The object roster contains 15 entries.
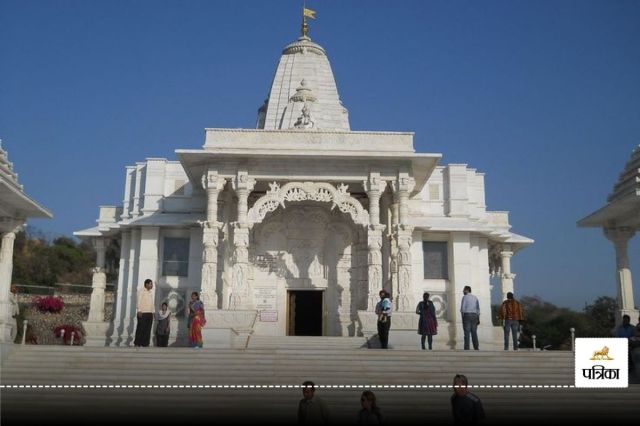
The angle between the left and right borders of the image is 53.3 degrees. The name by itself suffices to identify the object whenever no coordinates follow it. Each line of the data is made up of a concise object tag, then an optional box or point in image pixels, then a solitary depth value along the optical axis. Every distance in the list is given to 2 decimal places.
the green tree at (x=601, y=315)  51.55
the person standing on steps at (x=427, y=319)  16.55
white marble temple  19.86
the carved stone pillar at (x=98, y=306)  23.59
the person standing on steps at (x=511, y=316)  16.59
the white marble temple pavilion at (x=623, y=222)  17.25
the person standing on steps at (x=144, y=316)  15.69
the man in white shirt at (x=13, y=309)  17.19
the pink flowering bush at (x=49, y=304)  50.25
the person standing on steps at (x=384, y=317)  16.39
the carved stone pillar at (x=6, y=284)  16.56
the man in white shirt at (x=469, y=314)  16.48
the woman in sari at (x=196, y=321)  15.93
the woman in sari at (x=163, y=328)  16.14
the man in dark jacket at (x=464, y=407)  7.51
